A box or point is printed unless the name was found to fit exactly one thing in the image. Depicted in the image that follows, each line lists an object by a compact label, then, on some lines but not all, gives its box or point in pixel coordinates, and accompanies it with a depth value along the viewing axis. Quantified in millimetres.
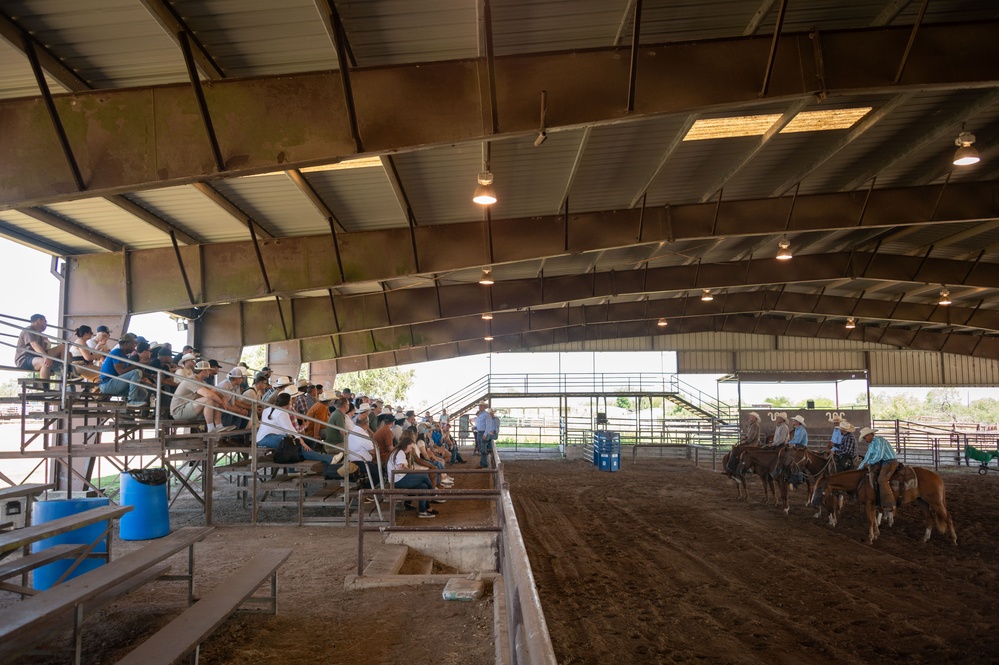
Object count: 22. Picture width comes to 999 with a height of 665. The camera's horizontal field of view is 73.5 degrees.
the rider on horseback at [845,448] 16641
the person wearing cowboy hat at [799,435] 19469
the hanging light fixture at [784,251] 14443
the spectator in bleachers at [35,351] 10258
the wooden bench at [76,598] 3820
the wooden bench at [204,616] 4258
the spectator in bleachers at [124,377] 10734
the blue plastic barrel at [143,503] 9281
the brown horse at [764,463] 17489
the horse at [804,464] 16688
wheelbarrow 27328
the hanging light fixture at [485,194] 8781
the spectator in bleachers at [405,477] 12086
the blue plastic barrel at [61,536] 6496
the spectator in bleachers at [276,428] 11930
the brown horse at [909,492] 12756
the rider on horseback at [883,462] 13135
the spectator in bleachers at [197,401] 11008
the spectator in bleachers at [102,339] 11672
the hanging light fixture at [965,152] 8586
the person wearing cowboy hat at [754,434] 21153
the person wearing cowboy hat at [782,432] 20625
